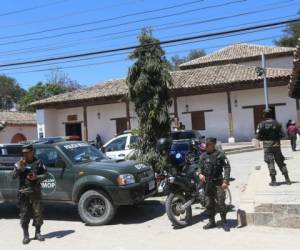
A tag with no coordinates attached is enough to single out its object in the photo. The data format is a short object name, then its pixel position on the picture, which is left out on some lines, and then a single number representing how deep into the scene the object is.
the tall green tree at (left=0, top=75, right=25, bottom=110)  86.75
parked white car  18.72
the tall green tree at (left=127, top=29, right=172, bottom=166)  13.76
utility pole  29.27
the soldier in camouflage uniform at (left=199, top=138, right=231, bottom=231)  9.15
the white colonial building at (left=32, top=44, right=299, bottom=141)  33.06
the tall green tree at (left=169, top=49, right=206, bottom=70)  73.62
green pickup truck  10.20
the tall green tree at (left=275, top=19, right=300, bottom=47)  56.37
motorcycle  9.47
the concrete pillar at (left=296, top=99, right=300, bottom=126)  31.73
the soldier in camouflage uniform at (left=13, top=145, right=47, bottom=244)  9.23
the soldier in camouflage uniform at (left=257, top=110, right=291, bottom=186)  11.22
